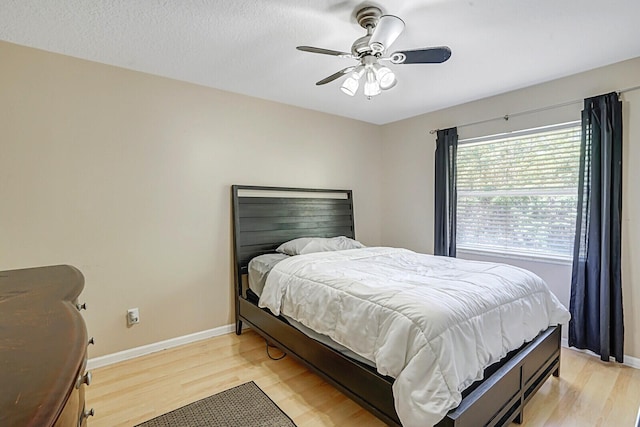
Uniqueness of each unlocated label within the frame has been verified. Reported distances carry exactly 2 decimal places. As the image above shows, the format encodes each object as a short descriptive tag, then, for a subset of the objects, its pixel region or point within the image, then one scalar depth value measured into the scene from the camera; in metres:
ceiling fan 1.78
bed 1.59
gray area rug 1.86
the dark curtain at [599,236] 2.52
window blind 2.86
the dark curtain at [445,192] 3.60
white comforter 1.43
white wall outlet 2.64
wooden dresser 0.53
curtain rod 2.51
